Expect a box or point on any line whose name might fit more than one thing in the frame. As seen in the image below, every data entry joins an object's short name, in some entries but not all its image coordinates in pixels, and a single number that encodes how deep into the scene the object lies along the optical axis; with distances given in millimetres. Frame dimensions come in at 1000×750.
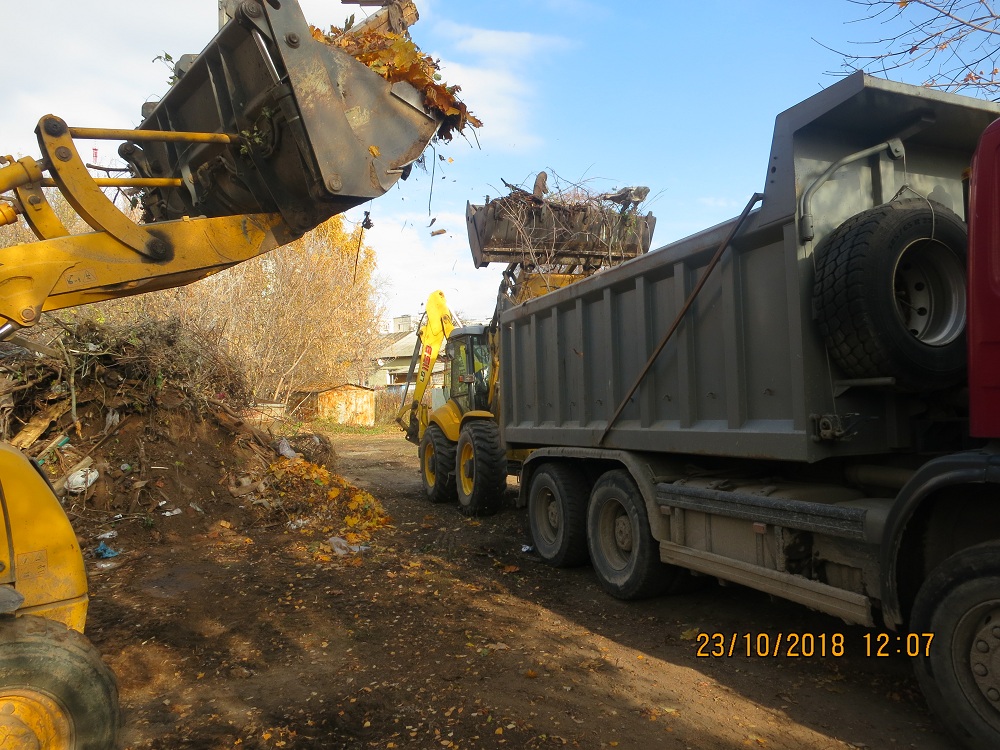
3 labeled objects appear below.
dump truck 3002
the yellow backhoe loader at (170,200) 2676
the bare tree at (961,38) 5328
